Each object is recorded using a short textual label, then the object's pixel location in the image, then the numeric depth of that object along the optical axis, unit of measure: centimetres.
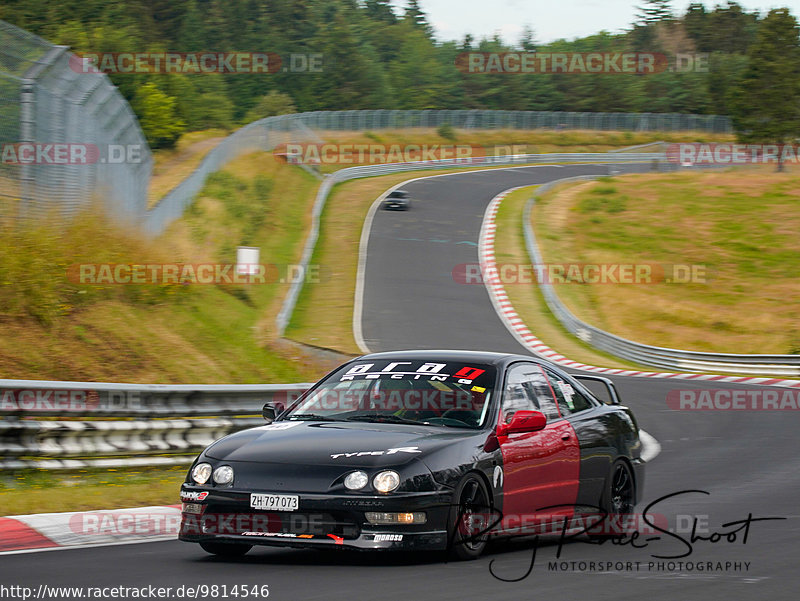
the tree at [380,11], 17038
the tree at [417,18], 16488
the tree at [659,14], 15350
